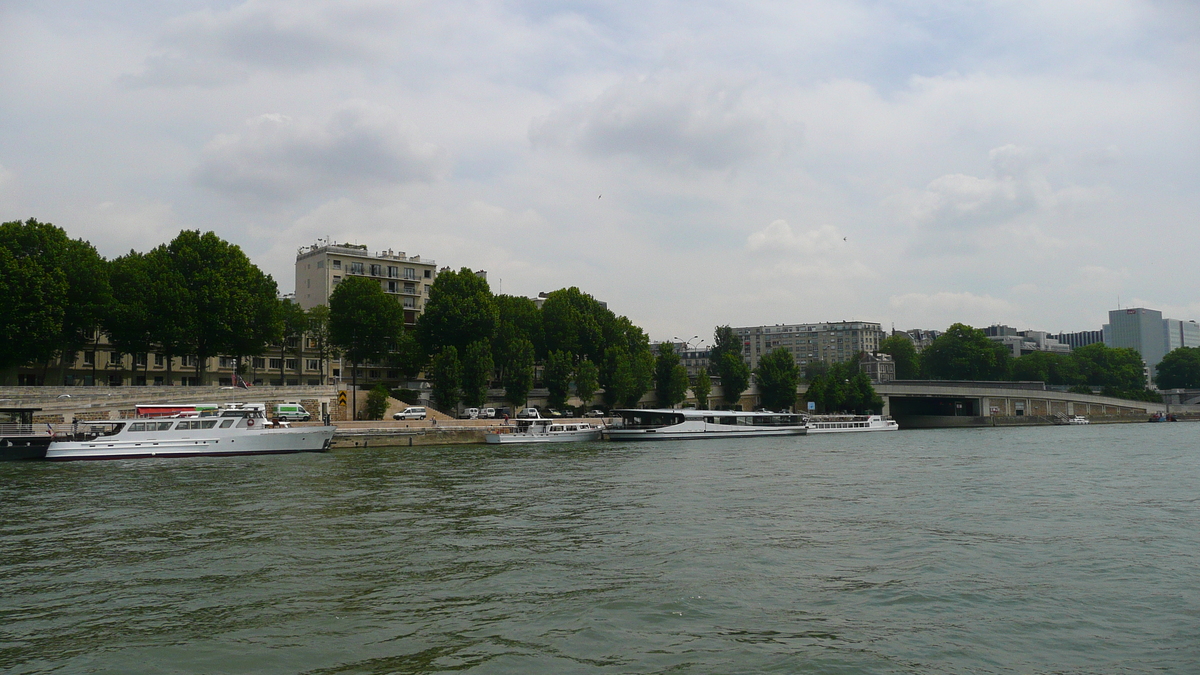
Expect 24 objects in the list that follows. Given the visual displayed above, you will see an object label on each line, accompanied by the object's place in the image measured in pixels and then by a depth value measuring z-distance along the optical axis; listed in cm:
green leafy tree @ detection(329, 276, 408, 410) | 8444
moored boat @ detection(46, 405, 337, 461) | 4734
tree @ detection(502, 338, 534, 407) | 8662
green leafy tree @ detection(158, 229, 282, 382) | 7194
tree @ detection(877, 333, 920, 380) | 18128
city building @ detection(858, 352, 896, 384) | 19538
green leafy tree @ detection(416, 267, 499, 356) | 8806
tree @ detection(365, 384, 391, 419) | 7581
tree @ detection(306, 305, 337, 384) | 8975
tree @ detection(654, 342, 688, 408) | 10281
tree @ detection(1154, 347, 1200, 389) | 16562
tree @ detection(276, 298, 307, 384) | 8756
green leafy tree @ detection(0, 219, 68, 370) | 6141
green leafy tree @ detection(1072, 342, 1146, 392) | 16312
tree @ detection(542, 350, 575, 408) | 9069
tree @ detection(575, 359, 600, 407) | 9231
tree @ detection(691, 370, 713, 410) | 10640
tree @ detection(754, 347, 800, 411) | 11344
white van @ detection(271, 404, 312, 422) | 6538
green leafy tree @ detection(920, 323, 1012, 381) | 15138
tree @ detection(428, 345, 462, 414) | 8138
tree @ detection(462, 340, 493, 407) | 8262
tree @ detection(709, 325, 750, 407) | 11012
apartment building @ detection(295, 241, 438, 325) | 10594
